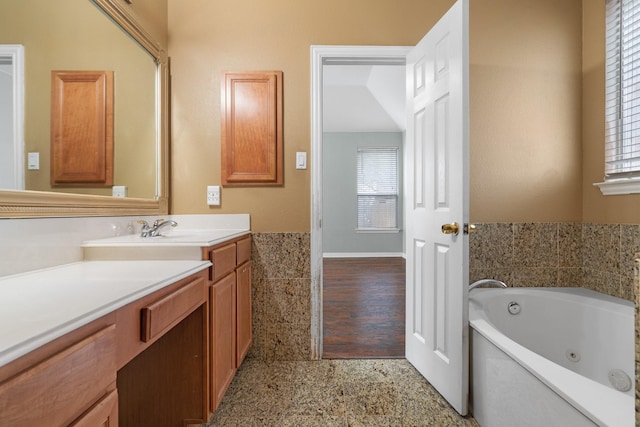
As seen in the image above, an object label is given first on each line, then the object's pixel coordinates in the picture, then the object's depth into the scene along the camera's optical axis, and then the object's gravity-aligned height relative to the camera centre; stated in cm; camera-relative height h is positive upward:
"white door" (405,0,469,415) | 142 +4
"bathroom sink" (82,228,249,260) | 125 -16
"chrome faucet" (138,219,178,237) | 156 -9
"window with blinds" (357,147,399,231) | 572 +48
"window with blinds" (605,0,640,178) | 163 +72
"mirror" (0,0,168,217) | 104 +57
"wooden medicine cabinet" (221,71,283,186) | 199 +59
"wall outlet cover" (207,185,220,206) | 200 +12
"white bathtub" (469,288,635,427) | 88 -62
